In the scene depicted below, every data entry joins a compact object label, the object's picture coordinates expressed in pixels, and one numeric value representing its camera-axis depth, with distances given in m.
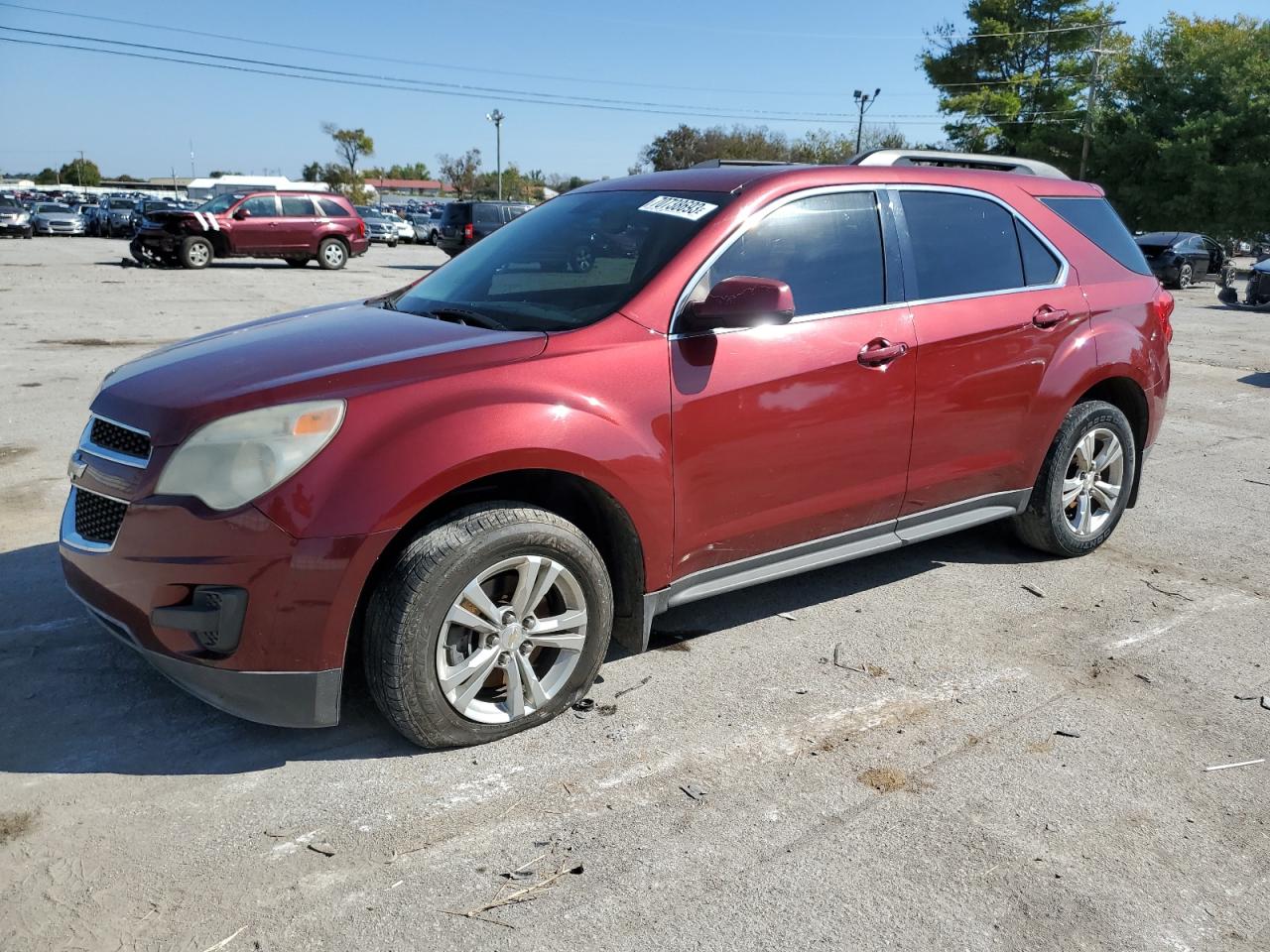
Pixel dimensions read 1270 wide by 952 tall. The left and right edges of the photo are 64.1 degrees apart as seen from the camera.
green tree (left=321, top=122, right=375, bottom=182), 93.38
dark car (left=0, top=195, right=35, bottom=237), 38.62
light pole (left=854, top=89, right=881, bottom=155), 54.21
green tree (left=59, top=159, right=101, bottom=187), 139.88
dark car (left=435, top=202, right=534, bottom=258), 25.31
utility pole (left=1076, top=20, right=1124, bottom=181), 44.19
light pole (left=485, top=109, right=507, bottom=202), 67.88
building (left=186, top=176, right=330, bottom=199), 58.19
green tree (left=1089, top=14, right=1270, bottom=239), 38.42
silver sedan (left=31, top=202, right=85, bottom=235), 42.69
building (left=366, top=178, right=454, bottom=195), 147.80
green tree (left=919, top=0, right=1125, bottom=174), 50.47
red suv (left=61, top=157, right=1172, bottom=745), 2.82
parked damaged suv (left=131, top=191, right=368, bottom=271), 23.62
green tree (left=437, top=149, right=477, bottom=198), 93.31
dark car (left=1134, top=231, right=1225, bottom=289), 25.77
